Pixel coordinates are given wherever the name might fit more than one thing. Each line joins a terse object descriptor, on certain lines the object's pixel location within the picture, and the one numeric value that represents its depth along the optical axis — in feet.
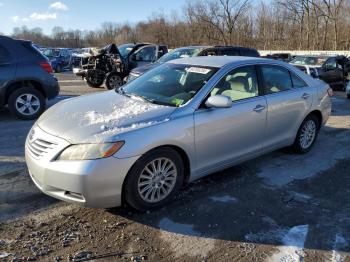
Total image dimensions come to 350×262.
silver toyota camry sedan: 11.84
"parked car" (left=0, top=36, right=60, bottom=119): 26.35
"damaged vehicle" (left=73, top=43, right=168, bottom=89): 47.32
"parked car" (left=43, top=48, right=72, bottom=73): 86.02
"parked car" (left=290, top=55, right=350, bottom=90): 55.06
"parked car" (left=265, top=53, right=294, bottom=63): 97.04
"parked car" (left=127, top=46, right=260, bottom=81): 43.04
